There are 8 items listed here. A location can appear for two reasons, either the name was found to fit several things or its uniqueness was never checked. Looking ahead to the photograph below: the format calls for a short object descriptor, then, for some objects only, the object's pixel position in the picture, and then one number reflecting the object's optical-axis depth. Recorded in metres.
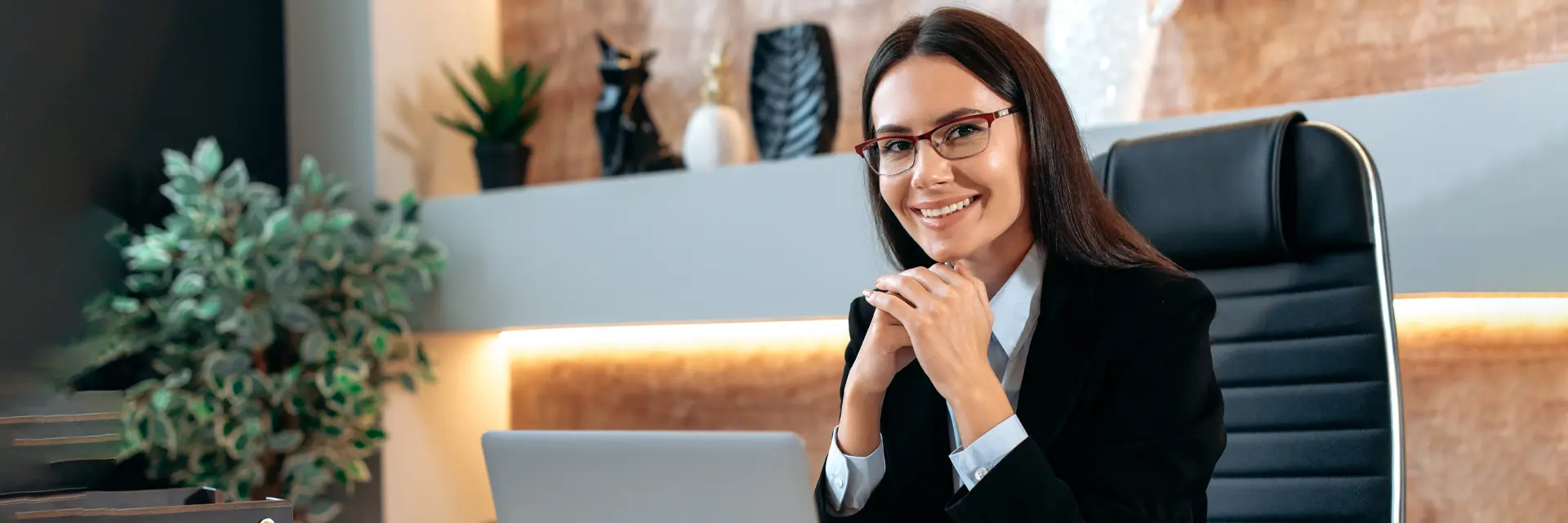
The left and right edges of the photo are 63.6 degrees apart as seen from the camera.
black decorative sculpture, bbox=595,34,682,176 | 2.77
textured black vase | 2.55
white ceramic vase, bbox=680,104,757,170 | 2.63
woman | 1.06
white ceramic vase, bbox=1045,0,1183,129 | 2.14
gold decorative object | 2.69
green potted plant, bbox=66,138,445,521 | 2.42
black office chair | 1.34
